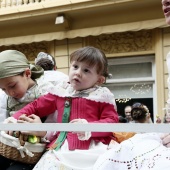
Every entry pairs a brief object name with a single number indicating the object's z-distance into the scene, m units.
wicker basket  1.81
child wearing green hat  2.00
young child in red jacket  1.81
